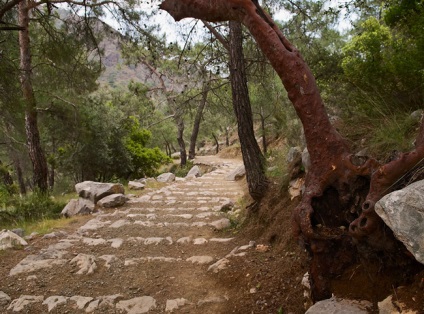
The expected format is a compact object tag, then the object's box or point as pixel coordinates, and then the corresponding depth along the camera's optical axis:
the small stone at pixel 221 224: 5.15
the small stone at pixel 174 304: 2.95
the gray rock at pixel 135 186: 8.87
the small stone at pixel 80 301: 3.02
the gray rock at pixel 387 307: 1.65
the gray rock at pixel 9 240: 4.48
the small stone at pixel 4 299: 3.08
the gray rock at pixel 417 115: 3.11
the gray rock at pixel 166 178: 10.79
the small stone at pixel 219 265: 3.55
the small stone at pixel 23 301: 2.99
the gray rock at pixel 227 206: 6.22
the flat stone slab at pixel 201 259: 3.91
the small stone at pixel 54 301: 3.02
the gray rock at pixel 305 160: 3.85
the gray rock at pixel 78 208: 6.51
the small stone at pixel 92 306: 2.94
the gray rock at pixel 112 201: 6.89
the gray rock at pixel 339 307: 1.84
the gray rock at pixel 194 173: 12.97
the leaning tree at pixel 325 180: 1.92
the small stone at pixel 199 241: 4.59
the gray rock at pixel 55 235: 5.03
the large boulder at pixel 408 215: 1.55
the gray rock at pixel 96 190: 7.14
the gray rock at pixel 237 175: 10.41
